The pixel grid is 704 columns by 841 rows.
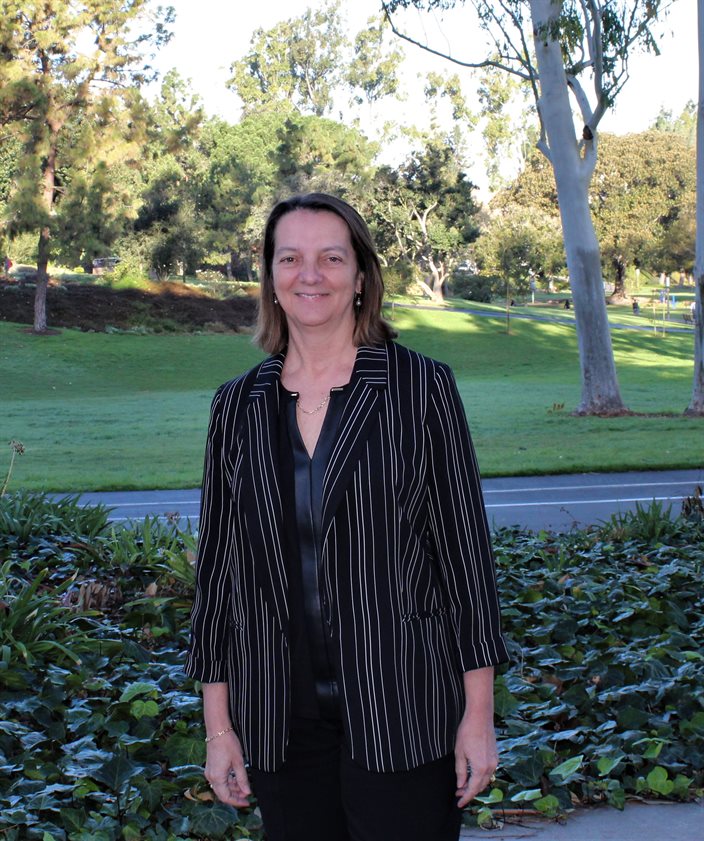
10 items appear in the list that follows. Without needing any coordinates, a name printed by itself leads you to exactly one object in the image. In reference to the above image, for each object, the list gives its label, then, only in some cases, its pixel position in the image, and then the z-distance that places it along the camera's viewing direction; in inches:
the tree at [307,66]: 2972.4
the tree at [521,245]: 2050.9
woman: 88.3
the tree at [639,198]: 2544.3
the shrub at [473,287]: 2596.0
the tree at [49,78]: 1537.9
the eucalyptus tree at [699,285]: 769.6
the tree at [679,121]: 3833.7
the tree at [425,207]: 2358.5
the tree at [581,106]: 717.3
